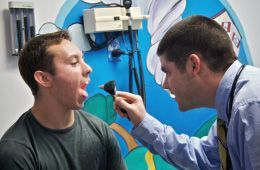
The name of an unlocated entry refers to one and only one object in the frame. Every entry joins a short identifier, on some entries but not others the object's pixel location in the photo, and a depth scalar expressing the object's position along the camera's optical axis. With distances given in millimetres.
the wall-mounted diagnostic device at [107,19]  2113
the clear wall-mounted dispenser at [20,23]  1803
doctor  1178
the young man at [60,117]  1484
